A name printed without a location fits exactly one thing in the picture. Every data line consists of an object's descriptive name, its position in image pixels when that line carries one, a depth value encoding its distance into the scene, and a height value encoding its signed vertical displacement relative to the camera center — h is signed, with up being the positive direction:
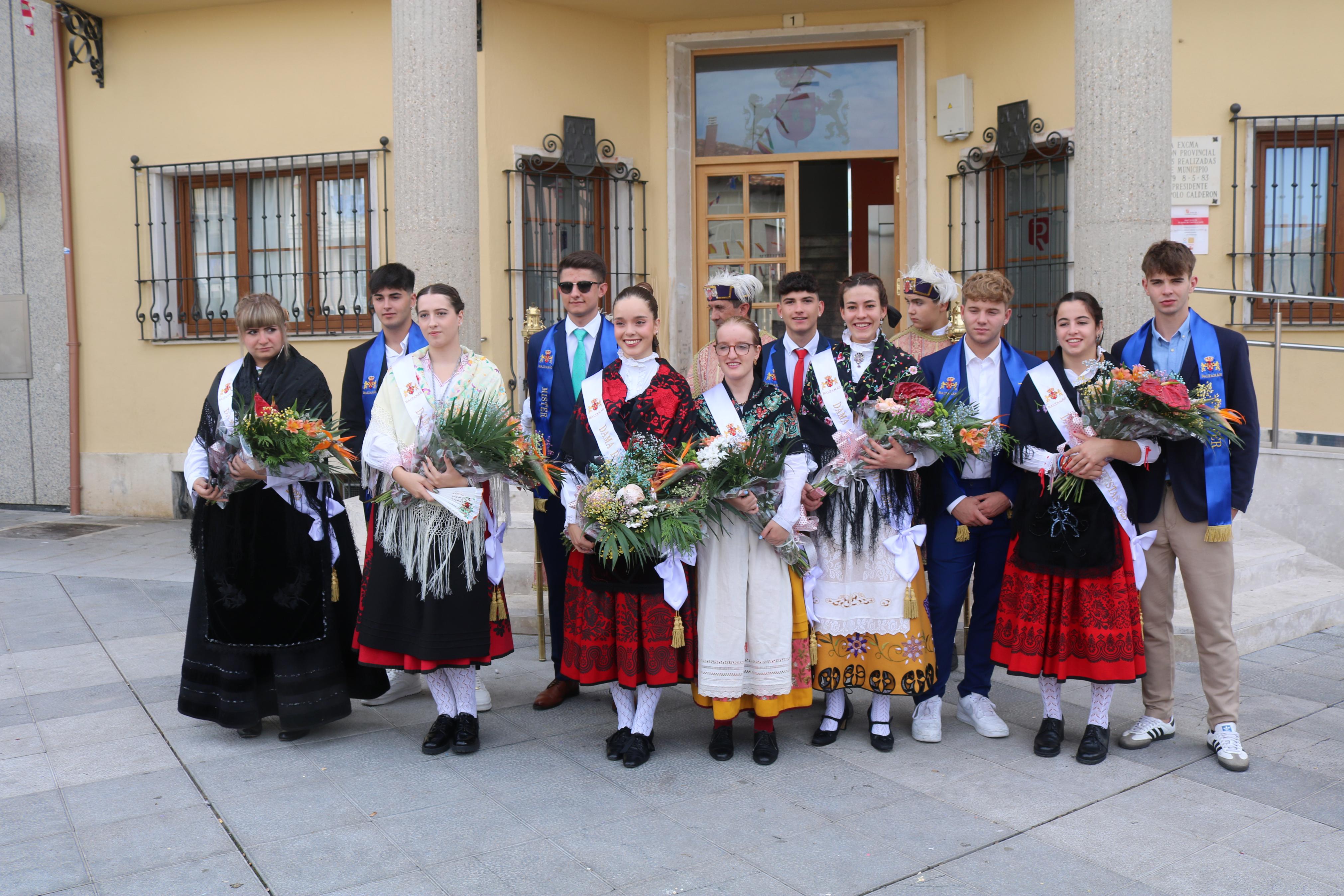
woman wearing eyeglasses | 4.13 -0.81
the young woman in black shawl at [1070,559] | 4.12 -0.73
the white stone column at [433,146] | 6.25 +1.32
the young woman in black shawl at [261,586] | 4.38 -0.86
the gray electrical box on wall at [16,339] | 10.24 +0.36
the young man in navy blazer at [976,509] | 4.43 -0.57
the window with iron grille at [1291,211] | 8.34 +1.21
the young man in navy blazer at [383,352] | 4.86 +0.10
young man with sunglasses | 4.85 +0.02
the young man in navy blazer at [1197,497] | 4.13 -0.50
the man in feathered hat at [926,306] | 5.31 +0.32
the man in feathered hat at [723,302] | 5.04 +0.33
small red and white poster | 8.35 +1.11
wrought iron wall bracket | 9.68 +3.08
